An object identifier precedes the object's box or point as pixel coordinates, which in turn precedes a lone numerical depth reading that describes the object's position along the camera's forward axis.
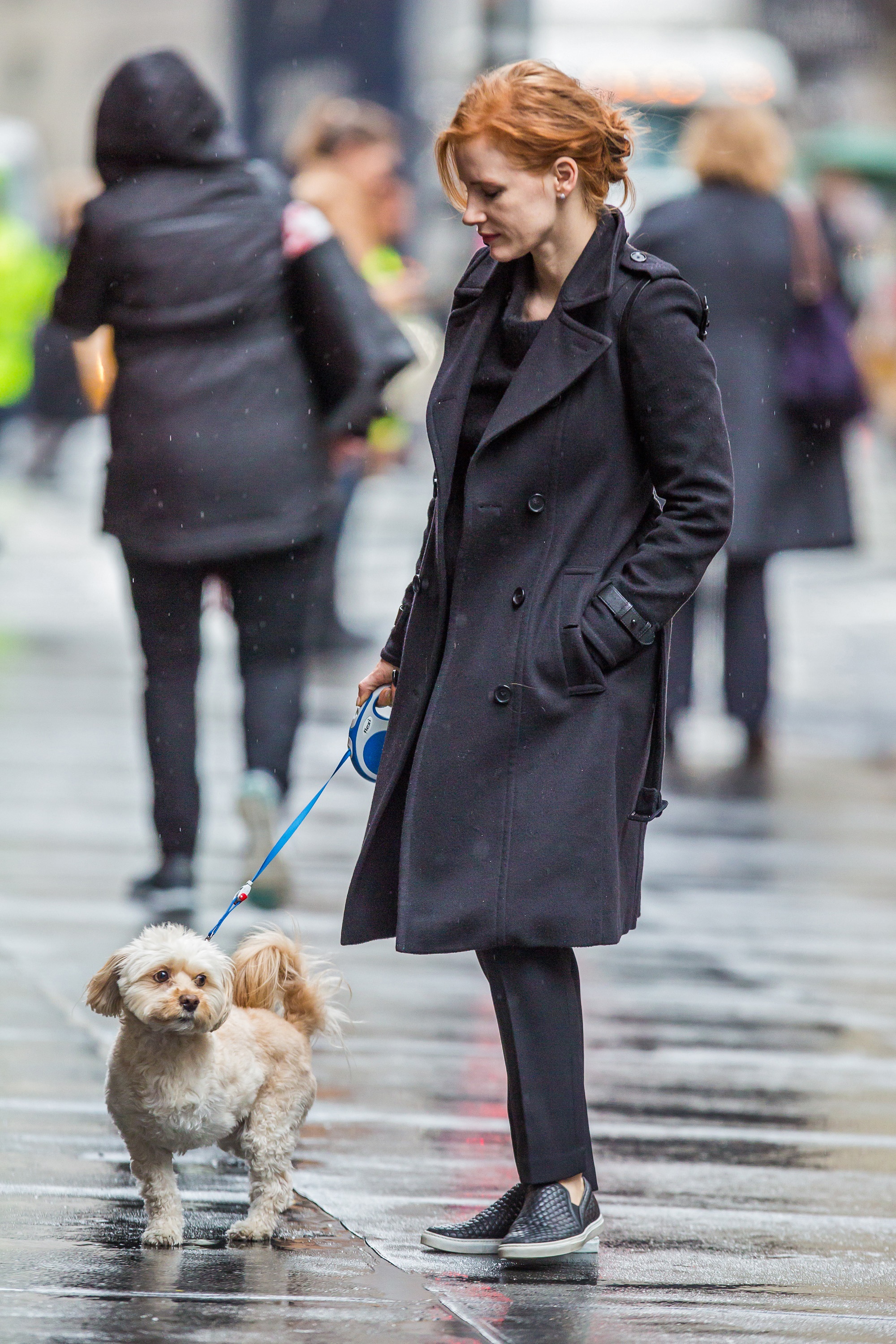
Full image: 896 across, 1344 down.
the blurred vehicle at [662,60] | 56.94
